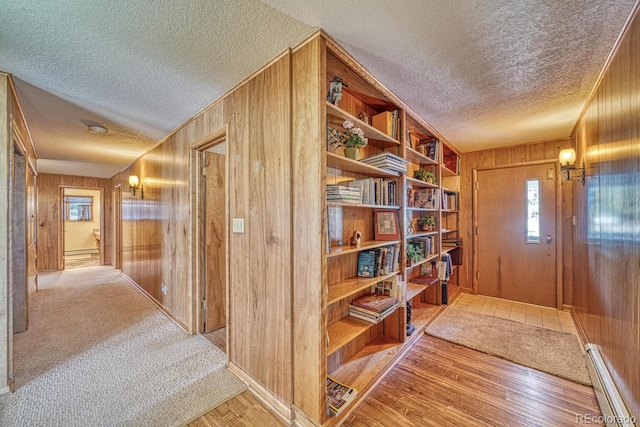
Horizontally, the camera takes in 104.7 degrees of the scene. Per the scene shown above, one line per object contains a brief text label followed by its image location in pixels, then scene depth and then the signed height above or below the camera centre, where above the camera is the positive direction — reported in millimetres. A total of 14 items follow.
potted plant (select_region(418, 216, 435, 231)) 3213 -139
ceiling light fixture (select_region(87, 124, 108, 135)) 2751 +987
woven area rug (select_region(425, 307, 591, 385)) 2055 -1282
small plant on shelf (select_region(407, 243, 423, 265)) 2550 -449
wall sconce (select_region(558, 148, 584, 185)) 2617 +557
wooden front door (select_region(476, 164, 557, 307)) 3420 -326
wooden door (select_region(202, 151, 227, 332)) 2658 -298
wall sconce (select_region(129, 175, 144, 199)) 3956 +474
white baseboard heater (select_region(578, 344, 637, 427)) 1286 -1095
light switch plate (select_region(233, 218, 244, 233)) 1858 -83
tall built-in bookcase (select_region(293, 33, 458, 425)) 1403 -163
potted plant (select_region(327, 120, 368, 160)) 1746 +534
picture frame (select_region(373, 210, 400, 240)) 2223 -119
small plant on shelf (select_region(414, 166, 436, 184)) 3094 +461
